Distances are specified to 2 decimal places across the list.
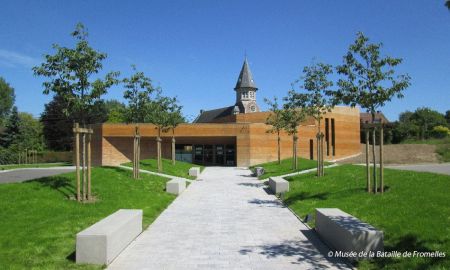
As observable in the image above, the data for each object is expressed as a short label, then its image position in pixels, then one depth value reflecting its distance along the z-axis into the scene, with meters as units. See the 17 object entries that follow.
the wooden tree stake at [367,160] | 13.42
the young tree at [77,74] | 13.59
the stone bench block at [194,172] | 28.80
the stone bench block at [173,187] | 18.19
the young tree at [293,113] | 23.97
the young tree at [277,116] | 33.22
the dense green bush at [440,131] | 76.69
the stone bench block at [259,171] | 29.80
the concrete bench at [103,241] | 7.20
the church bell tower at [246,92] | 80.62
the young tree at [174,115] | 30.59
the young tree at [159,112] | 25.76
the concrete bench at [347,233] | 7.39
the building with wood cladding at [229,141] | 48.16
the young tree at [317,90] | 21.64
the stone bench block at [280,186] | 17.94
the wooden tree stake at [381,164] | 12.94
